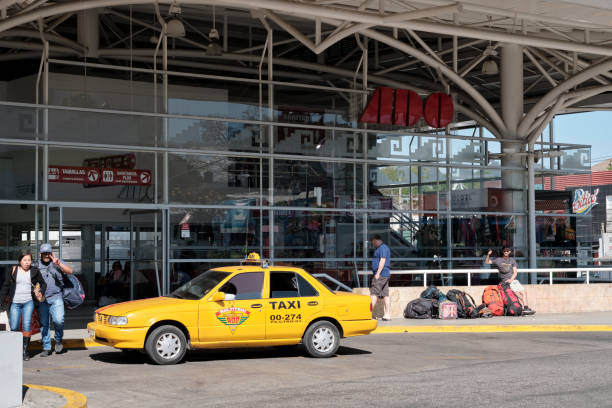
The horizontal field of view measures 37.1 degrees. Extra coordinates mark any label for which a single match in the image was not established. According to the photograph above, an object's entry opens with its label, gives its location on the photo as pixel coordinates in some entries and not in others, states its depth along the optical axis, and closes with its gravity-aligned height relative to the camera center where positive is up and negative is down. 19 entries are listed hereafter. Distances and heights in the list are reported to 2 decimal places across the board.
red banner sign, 20.25 +1.62
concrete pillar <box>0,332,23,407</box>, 8.73 -1.17
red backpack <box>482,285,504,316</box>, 21.70 -1.37
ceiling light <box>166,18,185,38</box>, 20.80 +5.02
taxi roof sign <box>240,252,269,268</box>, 16.12 -0.24
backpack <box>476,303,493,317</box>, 21.45 -1.57
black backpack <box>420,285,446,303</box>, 21.12 -1.15
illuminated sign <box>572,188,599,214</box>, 28.77 +1.36
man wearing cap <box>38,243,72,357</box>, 14.49 -0.78
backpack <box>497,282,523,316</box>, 21.67 -1.37
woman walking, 13.89 -0.72
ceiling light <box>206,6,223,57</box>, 24.31 +5.31
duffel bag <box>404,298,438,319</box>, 20.91 -1.47
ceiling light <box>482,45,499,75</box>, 26.23 +5.21
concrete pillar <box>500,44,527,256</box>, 27.38 +3.12
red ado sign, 25.22 +3.91
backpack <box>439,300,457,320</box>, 20.80 -1.49
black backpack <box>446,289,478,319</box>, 21.09 -1.40
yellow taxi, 13.02 -1.04
